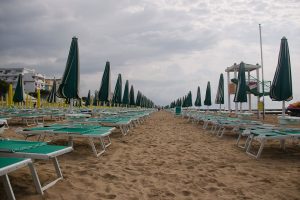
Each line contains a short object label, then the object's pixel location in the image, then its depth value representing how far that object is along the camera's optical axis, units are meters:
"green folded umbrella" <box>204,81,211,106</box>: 21.65
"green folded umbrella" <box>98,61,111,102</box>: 12.06
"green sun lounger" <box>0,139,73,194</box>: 2.89
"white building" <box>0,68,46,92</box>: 84.78
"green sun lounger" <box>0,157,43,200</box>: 2.25
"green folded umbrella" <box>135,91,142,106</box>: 31.55
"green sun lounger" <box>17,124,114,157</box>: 5.07
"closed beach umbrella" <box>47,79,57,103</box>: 21.45
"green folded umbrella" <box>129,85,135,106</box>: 24.20
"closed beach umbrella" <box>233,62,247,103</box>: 13.60
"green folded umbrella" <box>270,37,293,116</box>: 7.70
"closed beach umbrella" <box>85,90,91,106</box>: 28.48
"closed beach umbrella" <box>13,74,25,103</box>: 17.36
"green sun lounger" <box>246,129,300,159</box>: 5.29
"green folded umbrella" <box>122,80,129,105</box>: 20.09
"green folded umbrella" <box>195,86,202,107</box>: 24.46
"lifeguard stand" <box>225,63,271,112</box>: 24.88
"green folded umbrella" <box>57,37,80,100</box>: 7.47
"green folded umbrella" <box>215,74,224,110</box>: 18.26
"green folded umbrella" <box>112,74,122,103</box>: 16.81
